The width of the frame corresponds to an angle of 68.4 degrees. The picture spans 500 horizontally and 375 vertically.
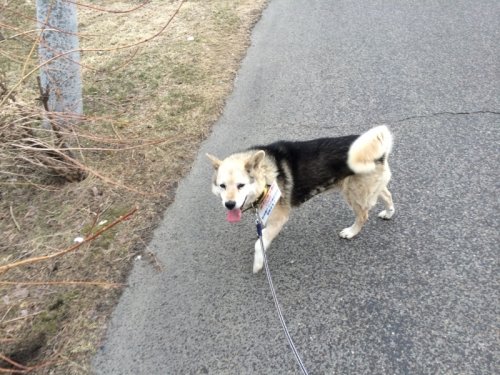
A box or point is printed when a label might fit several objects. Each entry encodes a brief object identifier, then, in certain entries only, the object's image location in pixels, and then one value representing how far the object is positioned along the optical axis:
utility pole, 4.19
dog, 2.87
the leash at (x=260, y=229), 2.85
